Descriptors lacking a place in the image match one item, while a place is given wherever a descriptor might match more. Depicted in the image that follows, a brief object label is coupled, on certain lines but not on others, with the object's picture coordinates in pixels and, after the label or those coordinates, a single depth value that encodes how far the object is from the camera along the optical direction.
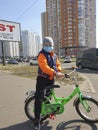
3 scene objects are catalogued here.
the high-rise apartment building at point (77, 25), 71.56
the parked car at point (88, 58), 17.67
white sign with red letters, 25.02
